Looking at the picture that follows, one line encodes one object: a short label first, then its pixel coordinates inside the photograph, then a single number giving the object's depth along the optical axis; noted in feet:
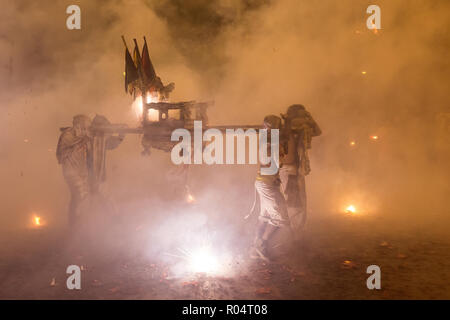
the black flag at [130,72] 30.55
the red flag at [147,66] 31.55
